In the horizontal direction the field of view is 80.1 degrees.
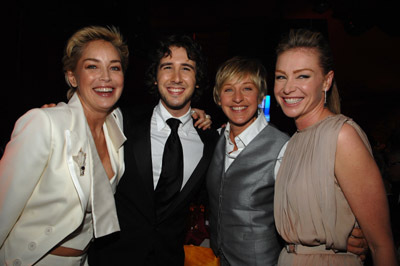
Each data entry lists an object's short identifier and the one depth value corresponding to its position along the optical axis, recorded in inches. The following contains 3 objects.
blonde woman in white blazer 49.5
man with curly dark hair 69.6
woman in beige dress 48.6
